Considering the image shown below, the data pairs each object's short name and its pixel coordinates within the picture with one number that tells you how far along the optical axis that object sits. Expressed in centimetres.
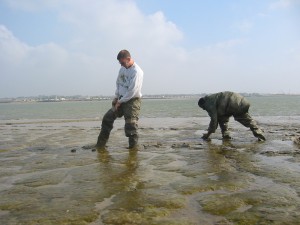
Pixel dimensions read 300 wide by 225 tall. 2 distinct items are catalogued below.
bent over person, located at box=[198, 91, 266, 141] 944
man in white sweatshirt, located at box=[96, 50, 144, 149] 747
